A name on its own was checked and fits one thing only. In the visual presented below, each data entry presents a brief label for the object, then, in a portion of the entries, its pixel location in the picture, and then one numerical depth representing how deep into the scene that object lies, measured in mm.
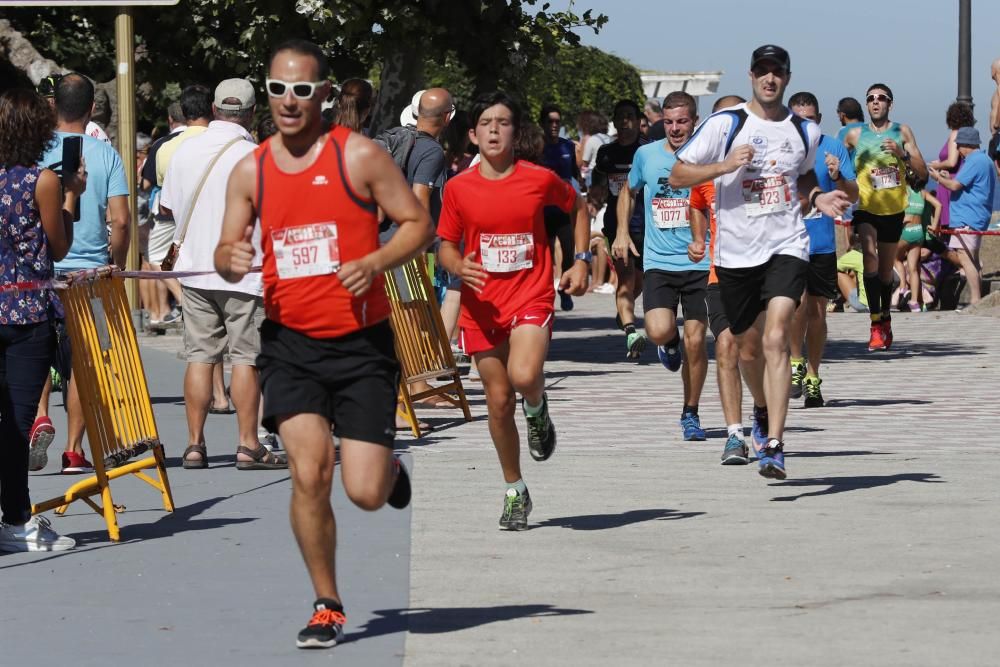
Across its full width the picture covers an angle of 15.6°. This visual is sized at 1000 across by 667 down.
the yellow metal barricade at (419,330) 22621
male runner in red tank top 11112
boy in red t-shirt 14948
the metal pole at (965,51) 48843
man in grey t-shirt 22280
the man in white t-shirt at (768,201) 17089
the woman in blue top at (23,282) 14253
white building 84979
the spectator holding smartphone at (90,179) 17671
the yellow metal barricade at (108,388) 14806
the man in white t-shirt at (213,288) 18621
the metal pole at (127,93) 34122
